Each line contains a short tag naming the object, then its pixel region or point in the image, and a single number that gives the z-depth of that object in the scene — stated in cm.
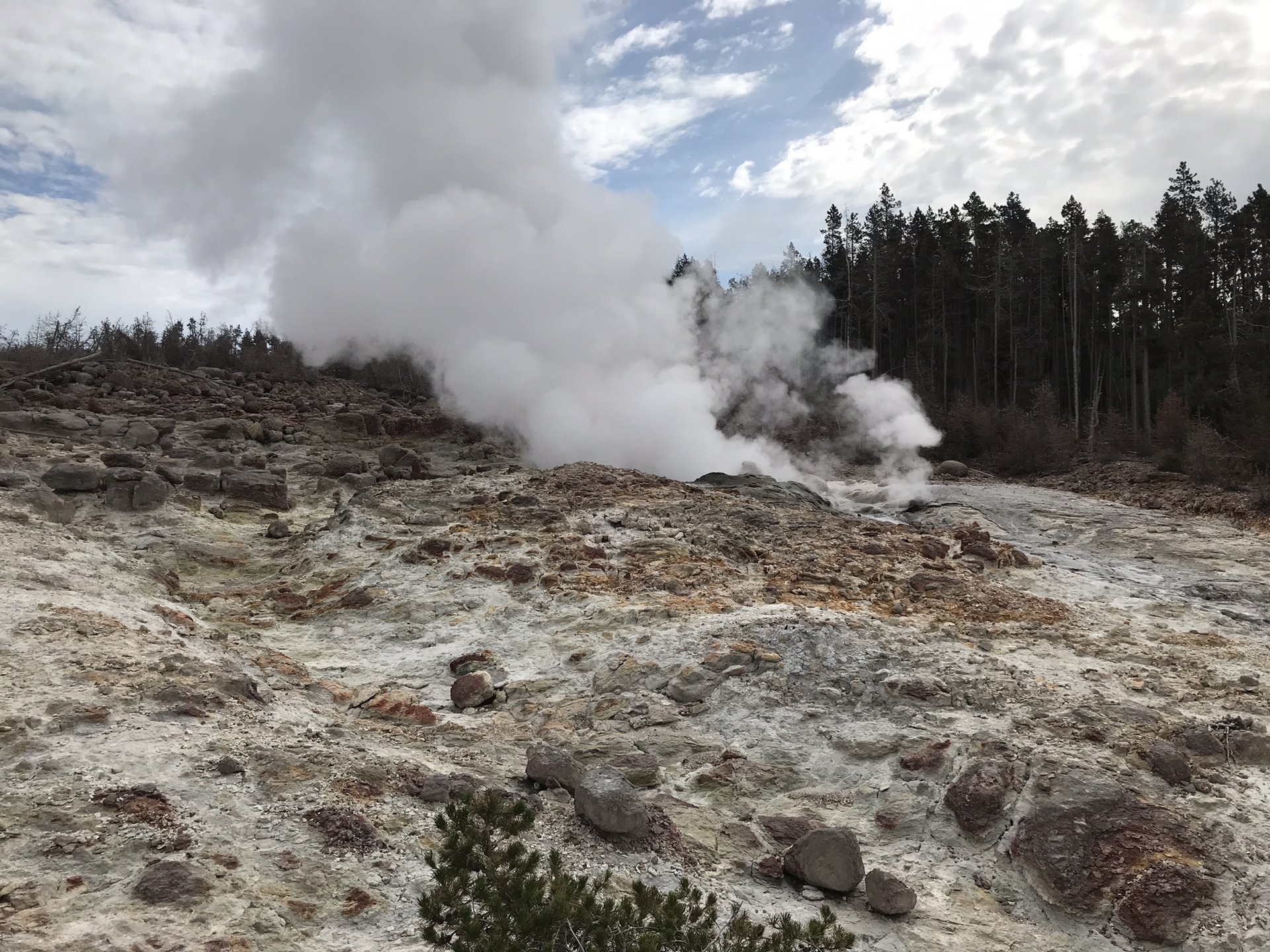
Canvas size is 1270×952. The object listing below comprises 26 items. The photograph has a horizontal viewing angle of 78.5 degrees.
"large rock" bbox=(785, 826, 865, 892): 376
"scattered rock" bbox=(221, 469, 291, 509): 1205
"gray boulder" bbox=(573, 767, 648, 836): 394
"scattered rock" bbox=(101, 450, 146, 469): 1130
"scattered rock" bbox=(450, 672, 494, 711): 610
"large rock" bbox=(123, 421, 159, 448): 1395
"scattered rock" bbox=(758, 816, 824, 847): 423
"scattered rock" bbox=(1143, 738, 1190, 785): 440
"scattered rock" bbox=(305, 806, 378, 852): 357
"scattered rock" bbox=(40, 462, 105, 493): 1017
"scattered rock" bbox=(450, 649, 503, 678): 672
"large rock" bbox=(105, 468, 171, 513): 1026
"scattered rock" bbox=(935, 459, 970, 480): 2102
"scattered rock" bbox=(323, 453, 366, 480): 1419
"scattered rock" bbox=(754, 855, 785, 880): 388
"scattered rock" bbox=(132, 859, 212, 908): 297
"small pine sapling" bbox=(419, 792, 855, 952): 252
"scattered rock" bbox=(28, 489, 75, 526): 909
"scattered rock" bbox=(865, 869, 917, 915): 364
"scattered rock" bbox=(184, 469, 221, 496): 1189
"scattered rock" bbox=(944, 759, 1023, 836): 428
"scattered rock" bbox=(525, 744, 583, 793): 447
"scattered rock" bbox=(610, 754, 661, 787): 484
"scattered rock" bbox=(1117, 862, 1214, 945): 350
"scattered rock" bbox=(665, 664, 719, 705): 603
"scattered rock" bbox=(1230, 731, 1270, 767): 459
